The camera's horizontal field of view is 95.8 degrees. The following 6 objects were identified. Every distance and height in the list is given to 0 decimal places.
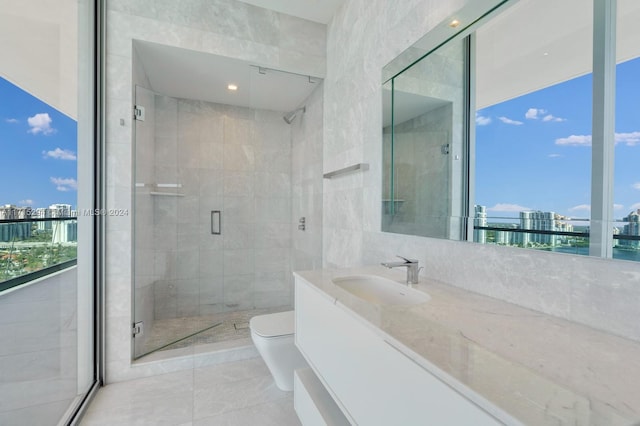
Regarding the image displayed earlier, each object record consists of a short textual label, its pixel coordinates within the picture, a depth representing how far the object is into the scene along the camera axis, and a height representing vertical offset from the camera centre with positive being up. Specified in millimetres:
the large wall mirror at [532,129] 746 +272
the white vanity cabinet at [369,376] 582 -447
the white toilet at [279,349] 1740 -859
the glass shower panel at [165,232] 2166 -206
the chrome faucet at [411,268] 1273 -258
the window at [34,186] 1032 +94
